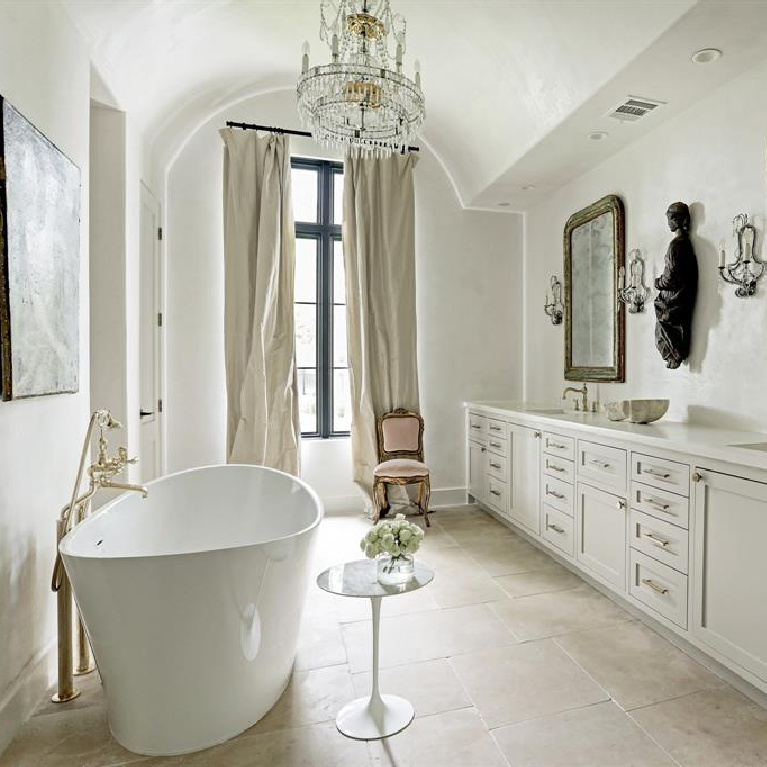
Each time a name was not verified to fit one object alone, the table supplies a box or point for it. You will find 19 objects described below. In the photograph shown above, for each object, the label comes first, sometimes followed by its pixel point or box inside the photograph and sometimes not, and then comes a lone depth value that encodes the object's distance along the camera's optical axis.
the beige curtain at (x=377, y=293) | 4.38
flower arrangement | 1.83
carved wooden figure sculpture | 2.91
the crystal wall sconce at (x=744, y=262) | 2.55
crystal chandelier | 2.44
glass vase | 1.83
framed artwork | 1.69
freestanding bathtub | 1.58
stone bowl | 2.95
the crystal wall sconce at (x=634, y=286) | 3.36
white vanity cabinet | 2.00
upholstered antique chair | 4.17
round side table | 1.77
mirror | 3.59
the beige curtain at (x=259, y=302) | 4.10
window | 4.60
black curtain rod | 4.19
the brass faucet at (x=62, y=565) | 1.96
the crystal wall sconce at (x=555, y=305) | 4.36
